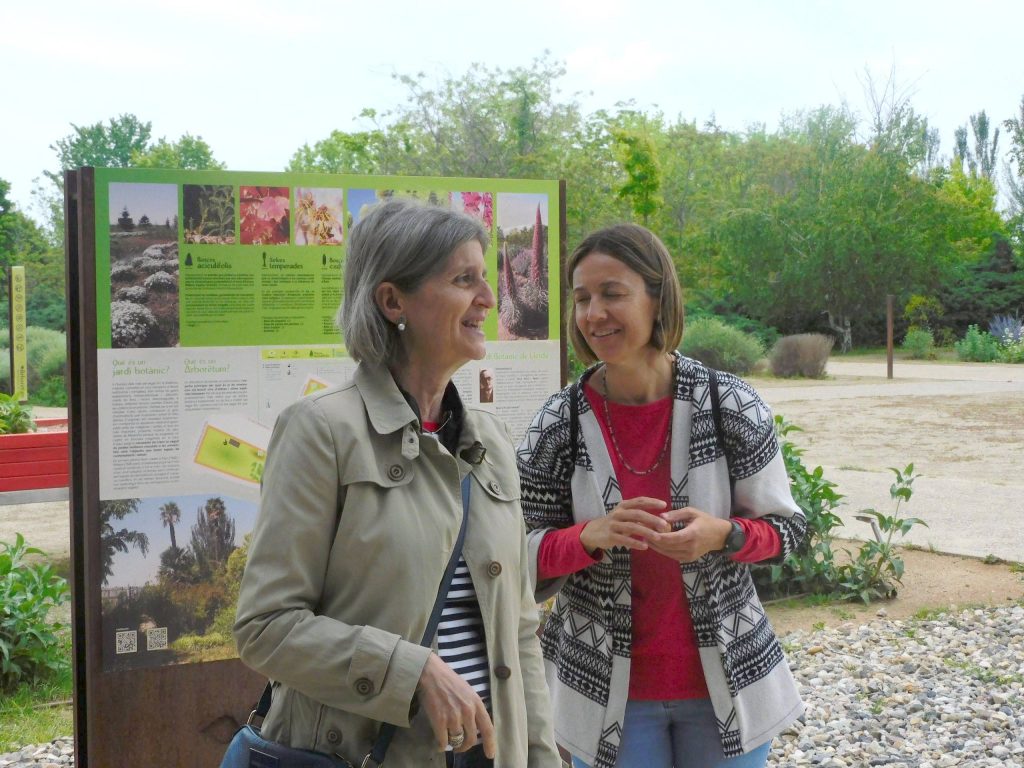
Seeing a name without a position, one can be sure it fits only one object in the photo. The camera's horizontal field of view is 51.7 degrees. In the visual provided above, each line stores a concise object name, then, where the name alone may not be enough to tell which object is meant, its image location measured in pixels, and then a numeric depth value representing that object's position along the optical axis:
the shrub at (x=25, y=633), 4.94
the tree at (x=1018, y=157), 38.84
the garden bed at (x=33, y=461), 6.71
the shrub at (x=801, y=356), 26.64
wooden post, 26.54
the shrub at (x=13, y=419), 7.53
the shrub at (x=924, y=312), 36.94
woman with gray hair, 1.44
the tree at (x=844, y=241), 38.50
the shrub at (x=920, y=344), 33.31
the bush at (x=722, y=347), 26.73
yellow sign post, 13.22
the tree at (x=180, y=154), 57.31
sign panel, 3.02
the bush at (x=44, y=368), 23.55
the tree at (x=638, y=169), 23.75
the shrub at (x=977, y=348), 30.56
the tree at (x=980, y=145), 58.38
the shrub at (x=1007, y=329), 31.75
